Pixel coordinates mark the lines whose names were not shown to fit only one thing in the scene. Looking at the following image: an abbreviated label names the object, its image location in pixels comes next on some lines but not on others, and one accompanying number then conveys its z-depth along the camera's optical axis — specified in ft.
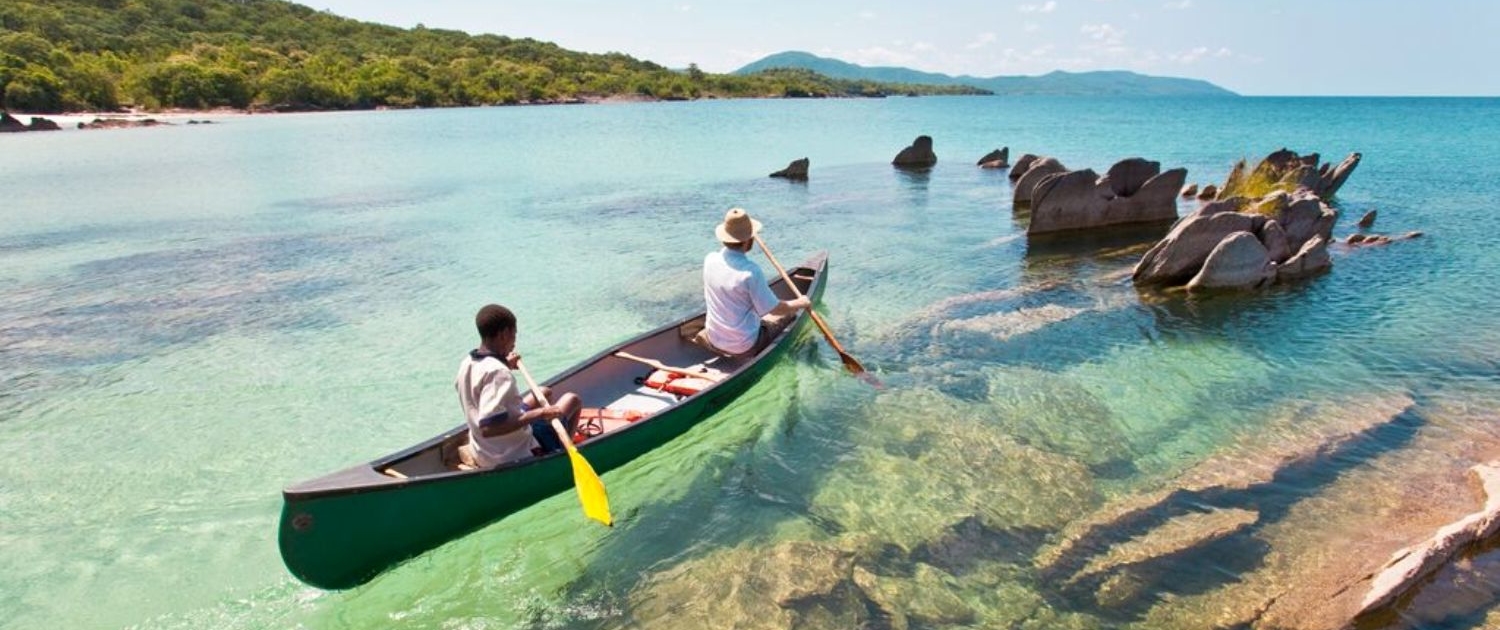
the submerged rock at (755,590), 22.31
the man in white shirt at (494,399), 22.24
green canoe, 20.51
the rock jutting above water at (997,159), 134.00
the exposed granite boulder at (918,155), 135.74
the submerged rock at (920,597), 22.31
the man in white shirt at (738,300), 32.40
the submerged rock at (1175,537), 24.32
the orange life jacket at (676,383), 32.78
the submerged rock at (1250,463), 25.58
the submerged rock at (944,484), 27.02
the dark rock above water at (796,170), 120.37
